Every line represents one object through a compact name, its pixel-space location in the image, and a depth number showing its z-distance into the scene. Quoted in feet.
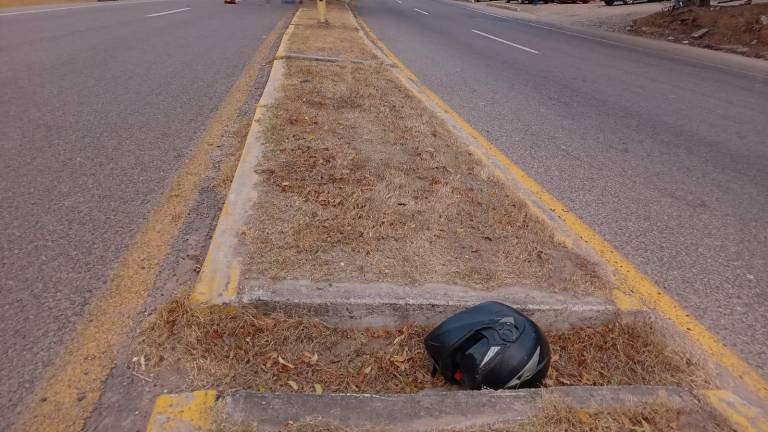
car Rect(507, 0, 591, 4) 109.49
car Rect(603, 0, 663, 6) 93.71
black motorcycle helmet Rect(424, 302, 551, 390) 6.24
